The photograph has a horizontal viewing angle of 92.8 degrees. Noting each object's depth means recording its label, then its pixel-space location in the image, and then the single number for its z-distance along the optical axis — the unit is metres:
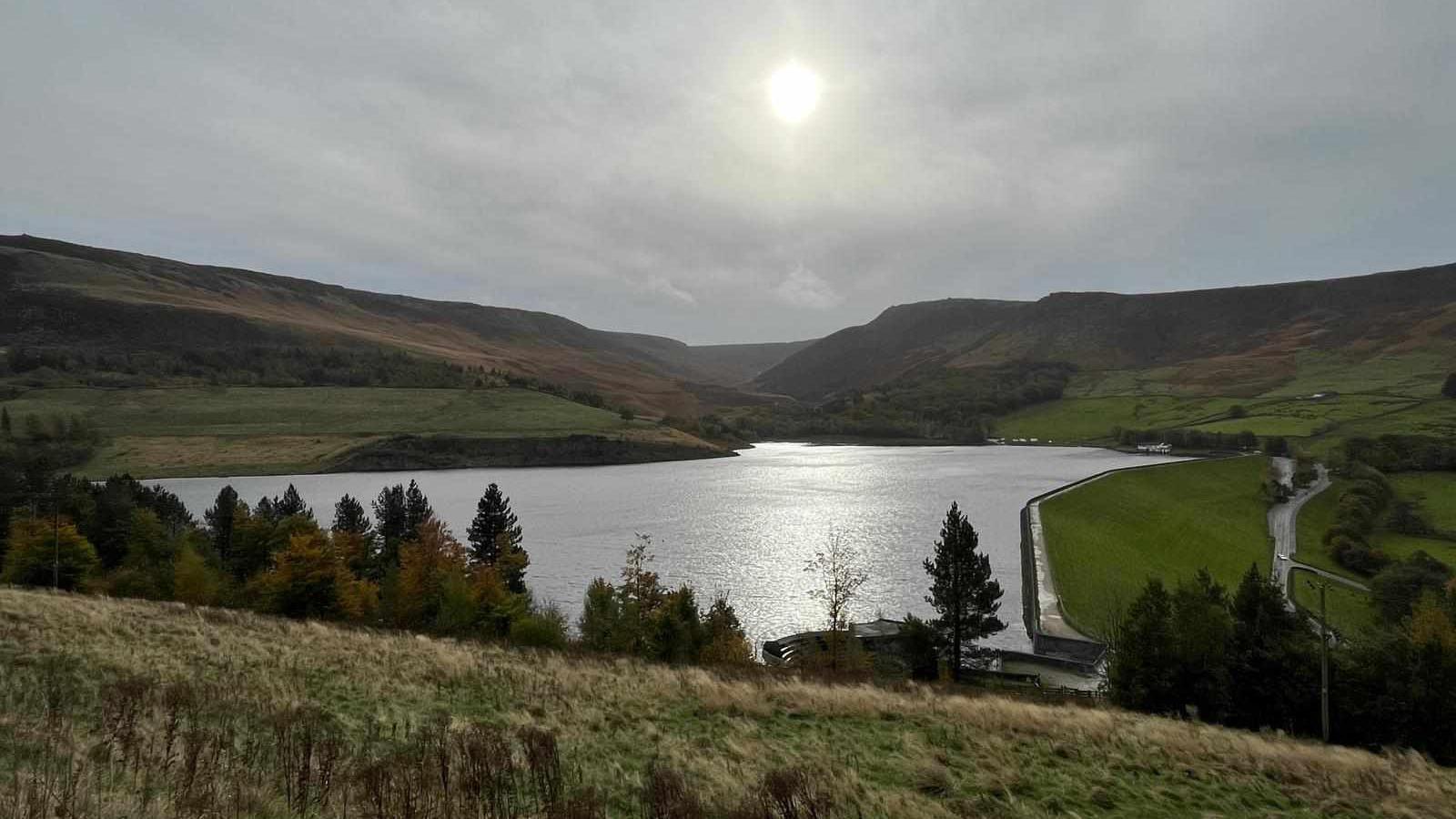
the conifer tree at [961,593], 41.12
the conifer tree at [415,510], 62.94
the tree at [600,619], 39.61
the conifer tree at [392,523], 58.38
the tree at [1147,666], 29.25
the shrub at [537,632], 34.66
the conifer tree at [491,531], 58.22
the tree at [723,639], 35.81
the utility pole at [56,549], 40.84
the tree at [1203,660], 29.16
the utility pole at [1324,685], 26.64
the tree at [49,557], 41.44
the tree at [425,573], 45.72
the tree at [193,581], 42.16
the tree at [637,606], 38.34
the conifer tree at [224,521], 63.19
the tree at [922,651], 39.34
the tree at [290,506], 65.69
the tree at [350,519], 62.38
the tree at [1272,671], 29.33
